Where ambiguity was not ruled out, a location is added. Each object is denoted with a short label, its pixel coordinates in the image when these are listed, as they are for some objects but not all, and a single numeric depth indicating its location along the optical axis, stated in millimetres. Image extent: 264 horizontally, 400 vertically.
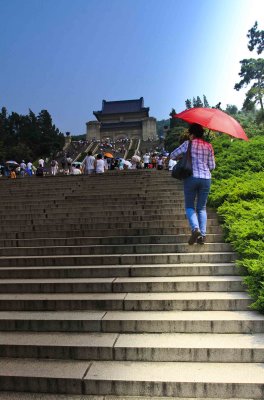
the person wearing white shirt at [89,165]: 16703
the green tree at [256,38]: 43188
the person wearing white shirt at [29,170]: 23794
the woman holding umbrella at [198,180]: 5051
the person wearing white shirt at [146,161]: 23672
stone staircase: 3184
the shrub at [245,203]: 4191
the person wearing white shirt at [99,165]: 16078
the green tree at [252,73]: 41625
